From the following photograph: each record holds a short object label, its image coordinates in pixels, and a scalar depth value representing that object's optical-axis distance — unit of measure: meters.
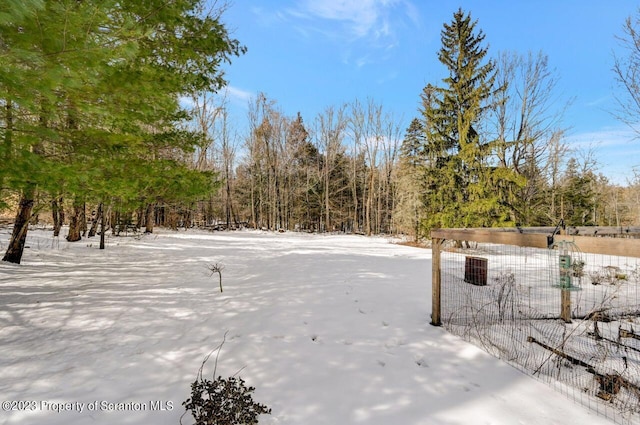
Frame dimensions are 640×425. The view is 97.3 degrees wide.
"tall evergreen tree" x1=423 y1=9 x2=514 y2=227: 12.65
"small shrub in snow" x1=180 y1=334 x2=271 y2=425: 1.97
